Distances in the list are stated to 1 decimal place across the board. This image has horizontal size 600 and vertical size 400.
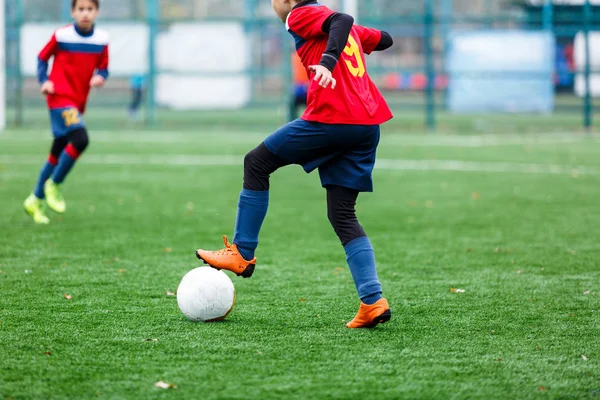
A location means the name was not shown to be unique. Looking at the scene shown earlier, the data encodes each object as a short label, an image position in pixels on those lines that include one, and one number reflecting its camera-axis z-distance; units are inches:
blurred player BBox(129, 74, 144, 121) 1908.2
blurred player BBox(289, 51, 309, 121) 1630.4
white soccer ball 366.0
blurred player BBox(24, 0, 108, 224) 669.9
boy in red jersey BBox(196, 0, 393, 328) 356.8
